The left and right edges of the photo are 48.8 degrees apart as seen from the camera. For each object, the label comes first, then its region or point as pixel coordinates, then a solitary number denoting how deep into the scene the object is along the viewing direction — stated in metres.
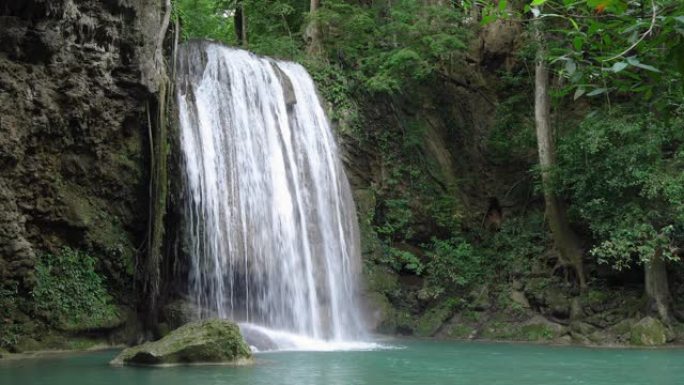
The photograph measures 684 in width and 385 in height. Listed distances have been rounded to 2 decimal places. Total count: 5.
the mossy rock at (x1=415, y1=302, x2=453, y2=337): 16.28
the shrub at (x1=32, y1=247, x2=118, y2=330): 12.21
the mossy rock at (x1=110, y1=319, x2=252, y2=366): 9.51
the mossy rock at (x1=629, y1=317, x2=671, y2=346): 13.76
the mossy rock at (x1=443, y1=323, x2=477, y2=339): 15.94
